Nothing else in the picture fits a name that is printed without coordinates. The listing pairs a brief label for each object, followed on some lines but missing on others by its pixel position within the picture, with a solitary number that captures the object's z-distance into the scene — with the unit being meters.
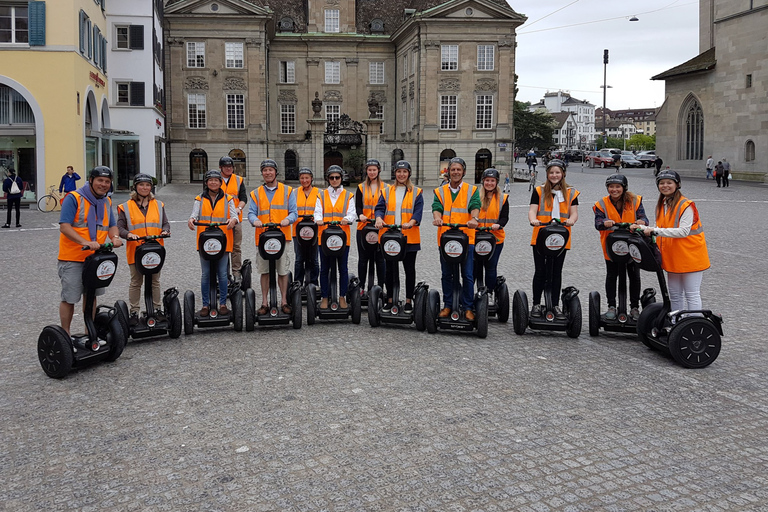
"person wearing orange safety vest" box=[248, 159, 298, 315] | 9.98
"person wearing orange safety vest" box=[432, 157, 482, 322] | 9.39
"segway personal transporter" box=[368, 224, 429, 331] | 9.57
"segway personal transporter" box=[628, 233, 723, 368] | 7.95
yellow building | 29.48
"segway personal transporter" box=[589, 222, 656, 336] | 9.09
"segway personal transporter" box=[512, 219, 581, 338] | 9.21
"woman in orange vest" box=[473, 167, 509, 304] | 9.61
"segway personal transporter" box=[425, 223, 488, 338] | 9.19
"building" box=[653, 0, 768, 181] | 46.38
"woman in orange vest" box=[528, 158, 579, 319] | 9.36
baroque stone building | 55.34
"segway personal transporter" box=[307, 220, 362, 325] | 9.96
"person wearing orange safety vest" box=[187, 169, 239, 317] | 9.69
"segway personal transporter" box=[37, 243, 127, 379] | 7.52
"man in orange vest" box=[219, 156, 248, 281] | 12.34
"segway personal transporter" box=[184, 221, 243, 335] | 9.49
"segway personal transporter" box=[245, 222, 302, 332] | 9.65
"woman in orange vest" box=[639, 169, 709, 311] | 8.20
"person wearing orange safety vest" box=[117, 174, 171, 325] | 8.95
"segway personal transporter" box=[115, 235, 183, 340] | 8.91
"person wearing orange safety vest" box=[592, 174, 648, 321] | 9.17
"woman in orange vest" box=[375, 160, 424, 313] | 9.80
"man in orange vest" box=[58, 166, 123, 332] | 7.85
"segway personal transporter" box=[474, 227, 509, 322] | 9.54
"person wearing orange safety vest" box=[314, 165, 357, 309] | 10.12
